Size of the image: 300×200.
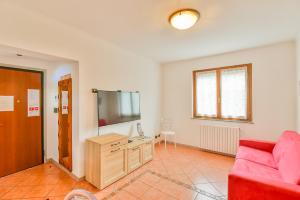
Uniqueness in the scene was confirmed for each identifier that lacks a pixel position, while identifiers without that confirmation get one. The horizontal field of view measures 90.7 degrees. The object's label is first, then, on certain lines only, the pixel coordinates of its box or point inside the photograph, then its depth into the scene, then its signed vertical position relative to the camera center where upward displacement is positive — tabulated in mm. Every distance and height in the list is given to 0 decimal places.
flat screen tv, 2788 -154
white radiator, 3523 -997
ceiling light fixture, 1885 +1061
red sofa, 1396 -880
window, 3506 +154
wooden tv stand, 2357 -1032
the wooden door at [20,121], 2695 -416
